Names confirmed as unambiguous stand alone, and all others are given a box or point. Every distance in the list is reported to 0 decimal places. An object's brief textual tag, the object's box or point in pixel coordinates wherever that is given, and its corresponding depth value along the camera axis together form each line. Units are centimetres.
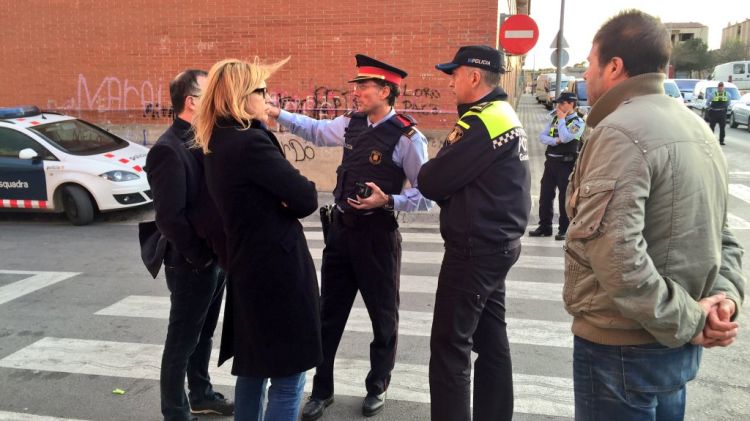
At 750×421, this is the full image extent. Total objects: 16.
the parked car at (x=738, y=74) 3647
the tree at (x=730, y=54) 6450
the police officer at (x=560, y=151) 755
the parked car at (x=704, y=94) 2413
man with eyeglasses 285
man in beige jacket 173
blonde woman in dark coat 240
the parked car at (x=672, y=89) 2014
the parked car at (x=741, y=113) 2123
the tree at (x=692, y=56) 6425
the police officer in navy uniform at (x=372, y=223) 329
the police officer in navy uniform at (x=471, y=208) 266
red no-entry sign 1010
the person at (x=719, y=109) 1706
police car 867
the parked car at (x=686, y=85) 3228
